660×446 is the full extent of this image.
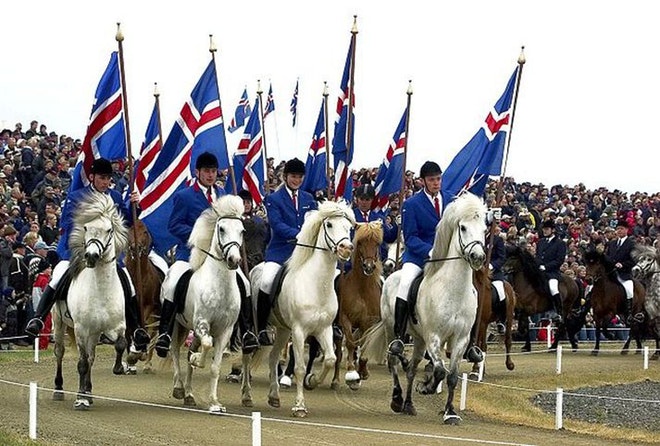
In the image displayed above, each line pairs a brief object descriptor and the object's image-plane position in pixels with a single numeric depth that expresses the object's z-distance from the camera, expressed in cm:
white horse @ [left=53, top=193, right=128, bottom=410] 1680
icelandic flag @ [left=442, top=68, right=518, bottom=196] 2162
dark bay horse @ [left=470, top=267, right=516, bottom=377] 2173
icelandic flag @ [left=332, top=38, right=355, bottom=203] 2320
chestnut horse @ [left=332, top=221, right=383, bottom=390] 2141
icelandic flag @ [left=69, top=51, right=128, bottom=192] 1902
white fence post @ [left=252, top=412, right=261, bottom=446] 1232
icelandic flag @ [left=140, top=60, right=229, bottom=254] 1944
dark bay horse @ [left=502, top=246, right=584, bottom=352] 2941
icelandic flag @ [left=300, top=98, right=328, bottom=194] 2578
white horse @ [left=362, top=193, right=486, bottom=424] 1641
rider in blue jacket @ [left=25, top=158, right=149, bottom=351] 1775
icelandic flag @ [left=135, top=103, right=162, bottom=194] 2159
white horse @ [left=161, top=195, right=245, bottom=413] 1655
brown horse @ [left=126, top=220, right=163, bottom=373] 2172
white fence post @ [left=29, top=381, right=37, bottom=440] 1443
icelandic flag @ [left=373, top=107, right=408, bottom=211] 2555
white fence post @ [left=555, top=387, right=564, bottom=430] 1717
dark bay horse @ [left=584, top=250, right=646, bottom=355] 3111
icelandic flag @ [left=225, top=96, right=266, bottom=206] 2492
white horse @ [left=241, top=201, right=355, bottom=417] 1708
